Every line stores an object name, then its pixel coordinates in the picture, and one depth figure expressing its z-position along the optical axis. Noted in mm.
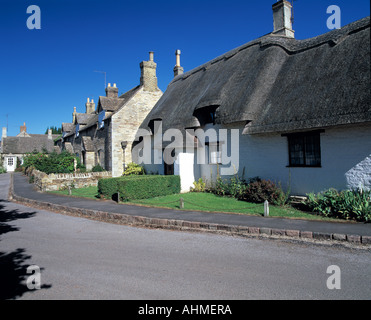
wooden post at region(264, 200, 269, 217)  8781
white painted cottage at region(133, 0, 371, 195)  9320
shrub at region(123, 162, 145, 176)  20500
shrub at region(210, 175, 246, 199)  12423
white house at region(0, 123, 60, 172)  48438
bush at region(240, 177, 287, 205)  10703
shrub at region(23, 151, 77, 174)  24016
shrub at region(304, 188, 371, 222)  8055
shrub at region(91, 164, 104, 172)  22047
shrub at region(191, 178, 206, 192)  14875
